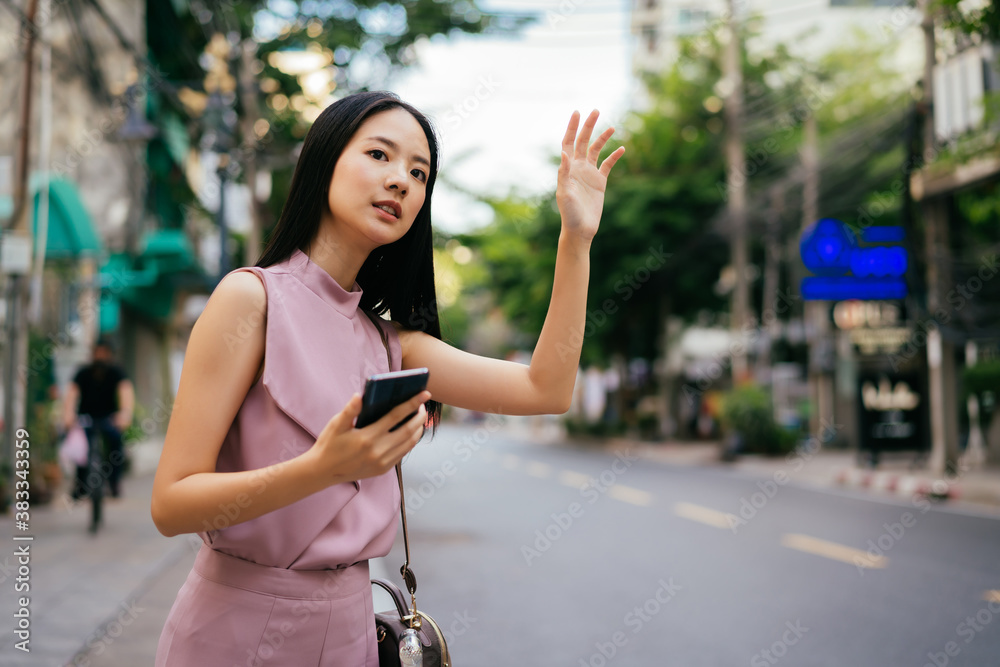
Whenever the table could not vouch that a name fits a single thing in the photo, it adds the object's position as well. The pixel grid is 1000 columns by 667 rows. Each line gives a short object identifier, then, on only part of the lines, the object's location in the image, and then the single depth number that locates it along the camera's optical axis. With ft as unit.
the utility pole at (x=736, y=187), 61.16
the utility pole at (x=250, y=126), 41.19
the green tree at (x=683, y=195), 68.69
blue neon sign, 55.77
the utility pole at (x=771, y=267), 61.21
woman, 3.93
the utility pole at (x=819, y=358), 66.08
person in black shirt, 27.20
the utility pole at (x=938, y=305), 41.78
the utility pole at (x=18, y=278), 26.35
